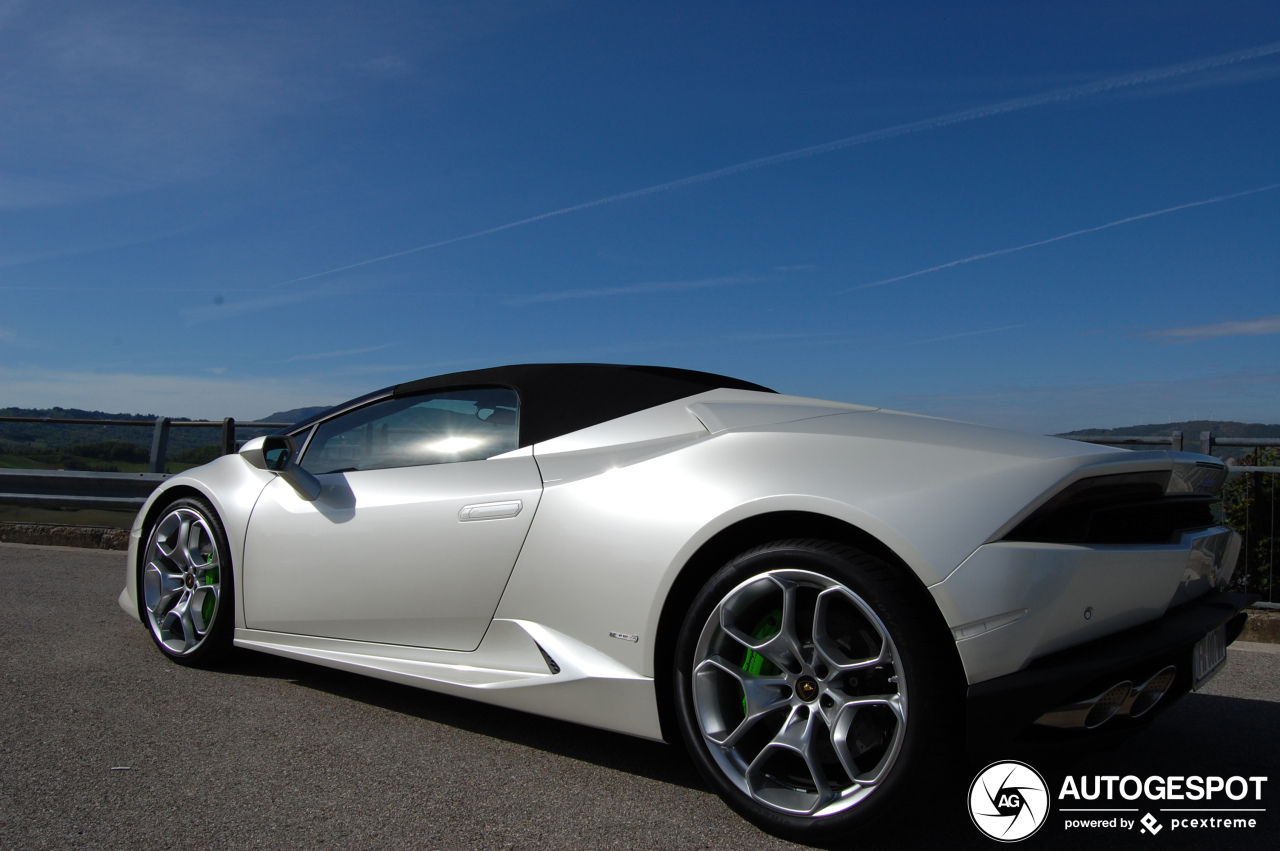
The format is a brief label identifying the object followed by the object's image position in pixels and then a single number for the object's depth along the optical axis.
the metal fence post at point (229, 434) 9.50
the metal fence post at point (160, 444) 9.13
